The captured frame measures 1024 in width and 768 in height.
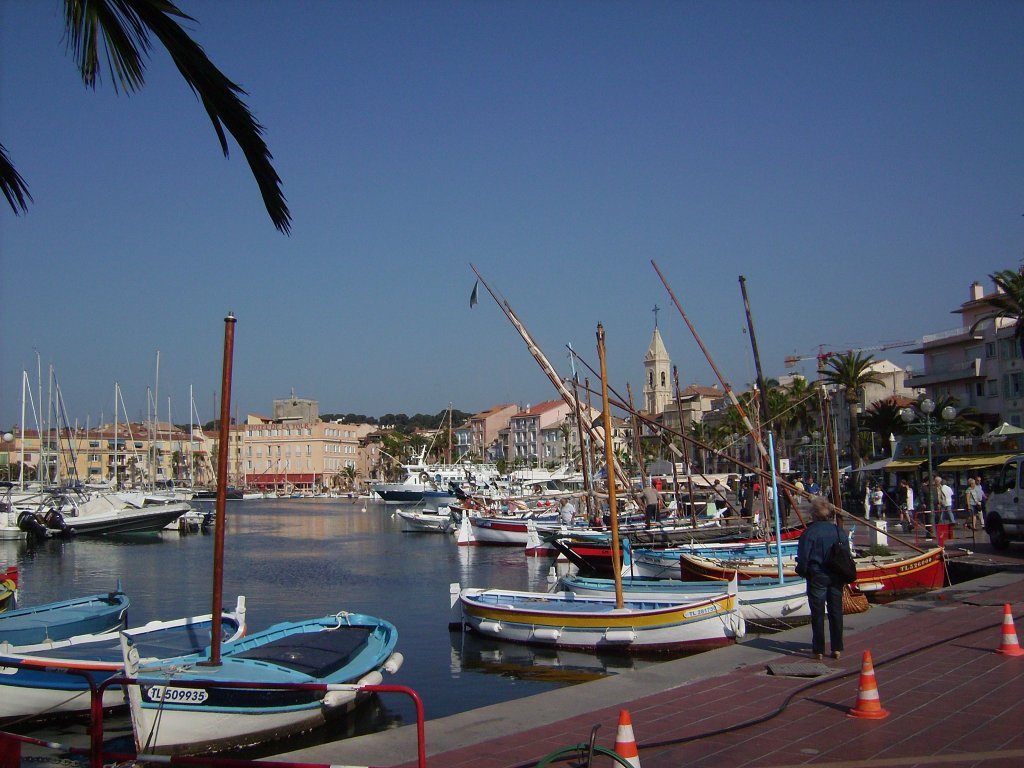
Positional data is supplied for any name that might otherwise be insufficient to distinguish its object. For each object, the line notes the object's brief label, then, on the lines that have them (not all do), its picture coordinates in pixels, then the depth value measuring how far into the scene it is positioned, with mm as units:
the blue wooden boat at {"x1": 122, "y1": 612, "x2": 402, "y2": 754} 11359
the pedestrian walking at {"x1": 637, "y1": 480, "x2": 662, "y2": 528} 35362
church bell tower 164125
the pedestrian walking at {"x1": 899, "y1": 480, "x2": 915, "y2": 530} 35181
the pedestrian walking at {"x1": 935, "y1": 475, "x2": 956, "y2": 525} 34641
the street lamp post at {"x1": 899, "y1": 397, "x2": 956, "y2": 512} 30025
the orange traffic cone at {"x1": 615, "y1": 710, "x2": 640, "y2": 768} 7051
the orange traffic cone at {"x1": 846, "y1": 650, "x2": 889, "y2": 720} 8938
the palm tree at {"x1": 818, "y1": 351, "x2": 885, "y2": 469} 61356
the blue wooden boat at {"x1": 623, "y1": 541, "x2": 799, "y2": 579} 27312
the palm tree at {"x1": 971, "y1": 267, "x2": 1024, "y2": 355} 42156
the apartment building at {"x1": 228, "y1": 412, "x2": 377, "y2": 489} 178750
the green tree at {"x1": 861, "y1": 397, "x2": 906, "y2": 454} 60500
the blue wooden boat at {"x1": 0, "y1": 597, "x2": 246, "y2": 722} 13672
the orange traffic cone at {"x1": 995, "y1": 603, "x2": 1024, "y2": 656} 11750
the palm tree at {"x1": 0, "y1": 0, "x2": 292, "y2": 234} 4996
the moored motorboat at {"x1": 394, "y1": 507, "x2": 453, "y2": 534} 67000
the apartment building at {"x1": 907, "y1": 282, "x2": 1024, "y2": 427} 63562
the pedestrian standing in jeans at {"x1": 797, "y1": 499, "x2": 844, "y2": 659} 11828
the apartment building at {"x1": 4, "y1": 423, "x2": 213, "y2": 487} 138250
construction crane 171662
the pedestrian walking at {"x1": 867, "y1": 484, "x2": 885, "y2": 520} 41406
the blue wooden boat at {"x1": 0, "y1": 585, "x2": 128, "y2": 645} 16953
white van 25938
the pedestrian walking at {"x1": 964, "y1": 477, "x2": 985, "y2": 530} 32219
